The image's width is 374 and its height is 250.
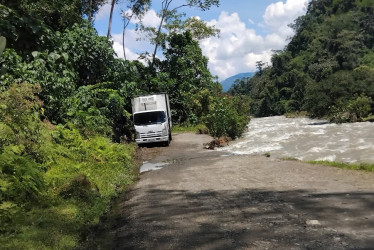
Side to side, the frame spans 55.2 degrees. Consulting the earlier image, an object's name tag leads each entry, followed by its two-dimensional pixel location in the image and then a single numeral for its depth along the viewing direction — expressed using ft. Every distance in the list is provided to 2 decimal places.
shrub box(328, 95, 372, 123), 127.34
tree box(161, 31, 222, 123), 128.77
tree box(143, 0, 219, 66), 127.03
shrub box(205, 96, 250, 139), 83.10
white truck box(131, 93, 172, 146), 70.03
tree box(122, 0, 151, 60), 124.48
